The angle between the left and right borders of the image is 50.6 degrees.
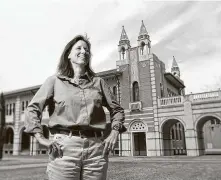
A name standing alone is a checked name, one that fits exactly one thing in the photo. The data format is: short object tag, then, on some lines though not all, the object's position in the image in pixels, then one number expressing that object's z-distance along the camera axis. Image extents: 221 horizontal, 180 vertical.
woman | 1.92
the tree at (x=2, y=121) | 21.52
